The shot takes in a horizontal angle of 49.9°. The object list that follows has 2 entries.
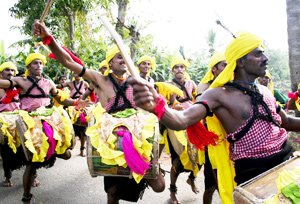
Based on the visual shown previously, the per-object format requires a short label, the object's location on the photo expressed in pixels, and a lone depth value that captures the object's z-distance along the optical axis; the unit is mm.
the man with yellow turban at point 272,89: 5832
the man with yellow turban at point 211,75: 4273
